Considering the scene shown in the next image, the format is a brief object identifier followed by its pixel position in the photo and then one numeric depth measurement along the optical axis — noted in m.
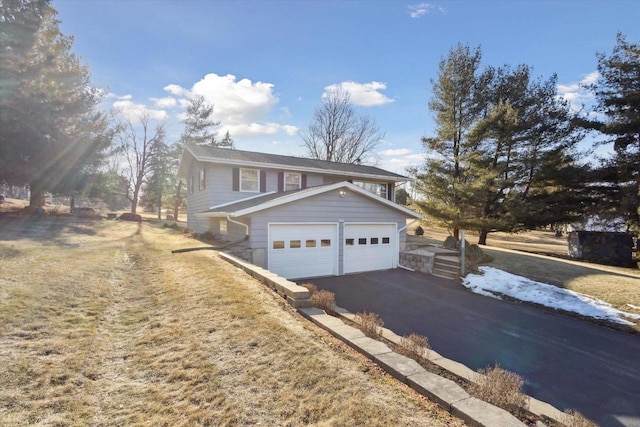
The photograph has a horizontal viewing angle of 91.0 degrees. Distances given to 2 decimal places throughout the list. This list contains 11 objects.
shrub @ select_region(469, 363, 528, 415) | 3.21
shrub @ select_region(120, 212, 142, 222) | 28.13
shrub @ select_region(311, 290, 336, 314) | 6.73
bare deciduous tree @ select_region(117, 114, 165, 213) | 36.12
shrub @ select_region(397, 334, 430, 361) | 4.41
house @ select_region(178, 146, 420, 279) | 11.14
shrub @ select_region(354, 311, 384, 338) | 5.11
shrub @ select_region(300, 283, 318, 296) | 7.60
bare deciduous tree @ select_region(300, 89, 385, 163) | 34.00
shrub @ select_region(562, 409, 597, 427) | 2.89
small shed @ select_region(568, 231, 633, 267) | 16.27
